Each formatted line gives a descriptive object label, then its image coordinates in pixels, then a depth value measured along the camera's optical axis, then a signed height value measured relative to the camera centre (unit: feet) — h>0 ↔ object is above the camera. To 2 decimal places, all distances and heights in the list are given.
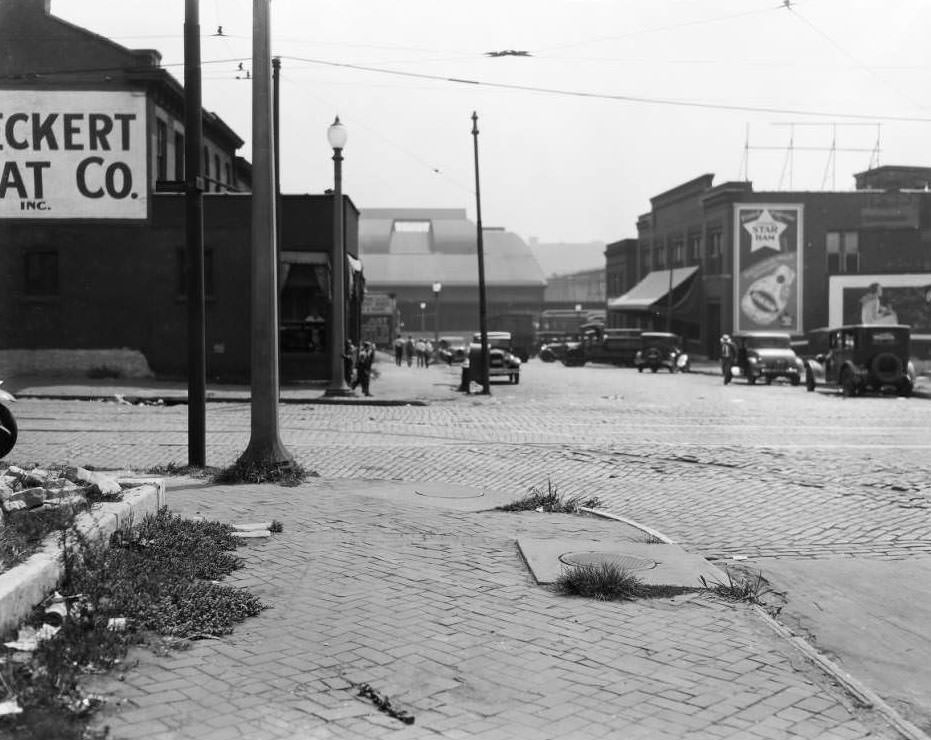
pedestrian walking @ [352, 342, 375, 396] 84.99 -2.70
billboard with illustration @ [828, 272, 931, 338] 162.40 +4.61
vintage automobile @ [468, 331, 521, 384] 119.55 -3.77
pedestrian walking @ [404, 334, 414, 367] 186.19 -3.33
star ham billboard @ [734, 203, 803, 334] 195.00 +11.39
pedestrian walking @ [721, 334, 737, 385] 130.41 -3.42
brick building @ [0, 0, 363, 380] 93.66 +10.10
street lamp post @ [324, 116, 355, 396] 82.74 +1.78
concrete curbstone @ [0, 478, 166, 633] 16.06 -3.93
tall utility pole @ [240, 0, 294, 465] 35.76 +1.85
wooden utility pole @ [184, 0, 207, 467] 37.68 +3.17
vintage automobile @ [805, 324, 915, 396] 101.14 -3.01
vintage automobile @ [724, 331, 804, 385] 126.82 -3.60
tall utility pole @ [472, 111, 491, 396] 95.21 +4.08
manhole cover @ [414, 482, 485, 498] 34.58 -5.42
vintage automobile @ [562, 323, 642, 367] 194.59 -3.53
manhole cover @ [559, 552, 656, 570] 23.97 -5.39
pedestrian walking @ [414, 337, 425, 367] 187.26 -3.46
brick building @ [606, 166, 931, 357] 195.21 +15.92
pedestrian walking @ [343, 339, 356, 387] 90.43 -2.62
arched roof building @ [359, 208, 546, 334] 318.65 +18.73
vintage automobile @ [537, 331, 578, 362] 225.76 -3.23
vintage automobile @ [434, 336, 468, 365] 196.11 -3.62
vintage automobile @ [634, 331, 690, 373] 169.27 -3.96
